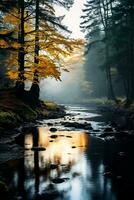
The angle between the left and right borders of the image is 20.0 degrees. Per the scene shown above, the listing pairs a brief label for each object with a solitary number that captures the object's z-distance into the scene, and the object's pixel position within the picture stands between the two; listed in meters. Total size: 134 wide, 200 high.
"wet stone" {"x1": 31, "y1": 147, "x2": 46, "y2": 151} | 14.81
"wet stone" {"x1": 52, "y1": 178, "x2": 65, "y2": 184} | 10.52
